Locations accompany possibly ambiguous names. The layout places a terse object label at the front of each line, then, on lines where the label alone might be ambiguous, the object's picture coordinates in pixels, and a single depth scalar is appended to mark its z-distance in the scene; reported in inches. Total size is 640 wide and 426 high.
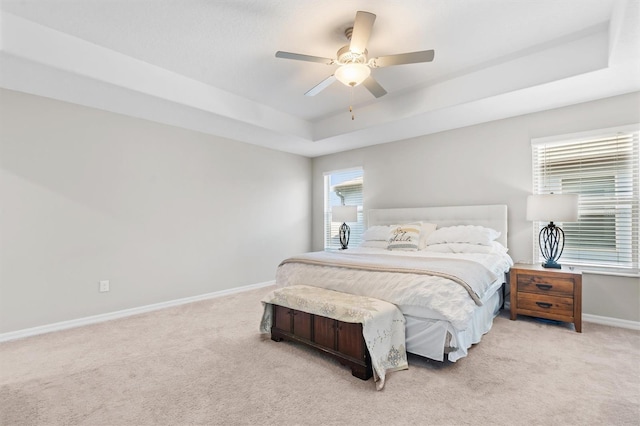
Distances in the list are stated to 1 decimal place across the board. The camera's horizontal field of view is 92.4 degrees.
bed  90.5
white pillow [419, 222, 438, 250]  160.7
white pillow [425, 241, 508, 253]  140.0
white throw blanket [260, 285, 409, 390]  84.4
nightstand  120.0
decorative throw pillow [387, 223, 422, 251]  155.2
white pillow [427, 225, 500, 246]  145.0
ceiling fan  91.4
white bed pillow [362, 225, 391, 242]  174.4
